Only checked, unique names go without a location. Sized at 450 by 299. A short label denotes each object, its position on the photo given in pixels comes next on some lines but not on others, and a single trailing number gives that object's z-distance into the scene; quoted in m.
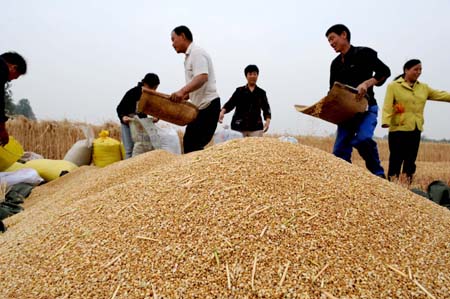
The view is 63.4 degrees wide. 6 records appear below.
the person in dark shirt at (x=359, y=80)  2.81
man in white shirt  2.88
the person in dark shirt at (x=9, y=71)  2.86
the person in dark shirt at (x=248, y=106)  4.08
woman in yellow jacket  3.42
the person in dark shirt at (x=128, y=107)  4.17
